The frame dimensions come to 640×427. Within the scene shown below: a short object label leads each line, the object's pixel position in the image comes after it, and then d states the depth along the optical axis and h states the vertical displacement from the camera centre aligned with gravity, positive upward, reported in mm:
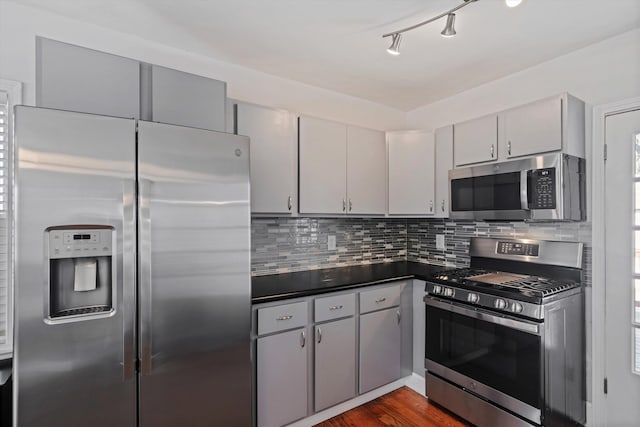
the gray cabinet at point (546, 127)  2016 +565
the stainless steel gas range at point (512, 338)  1846 -773
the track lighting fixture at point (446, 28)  1546 +1000
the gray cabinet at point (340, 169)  2477 +375
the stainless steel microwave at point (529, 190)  1966 +162
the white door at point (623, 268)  1947 -330
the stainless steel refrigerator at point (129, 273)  1265 -253
